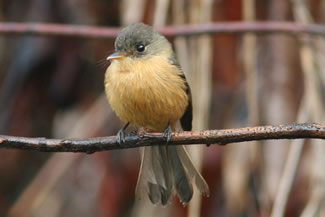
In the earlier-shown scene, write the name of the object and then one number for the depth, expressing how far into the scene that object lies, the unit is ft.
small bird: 19.20
